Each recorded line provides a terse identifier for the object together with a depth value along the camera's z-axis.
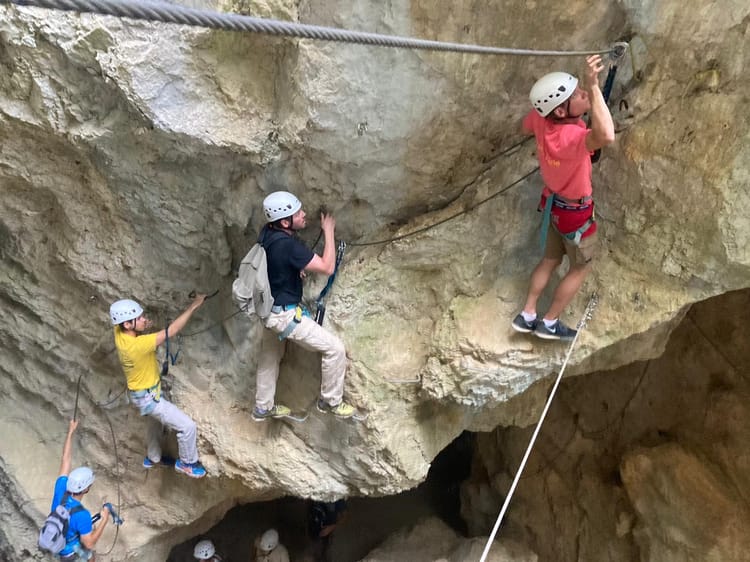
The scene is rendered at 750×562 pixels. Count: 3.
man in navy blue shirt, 2.75
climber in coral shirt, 2.21
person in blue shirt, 3.49
